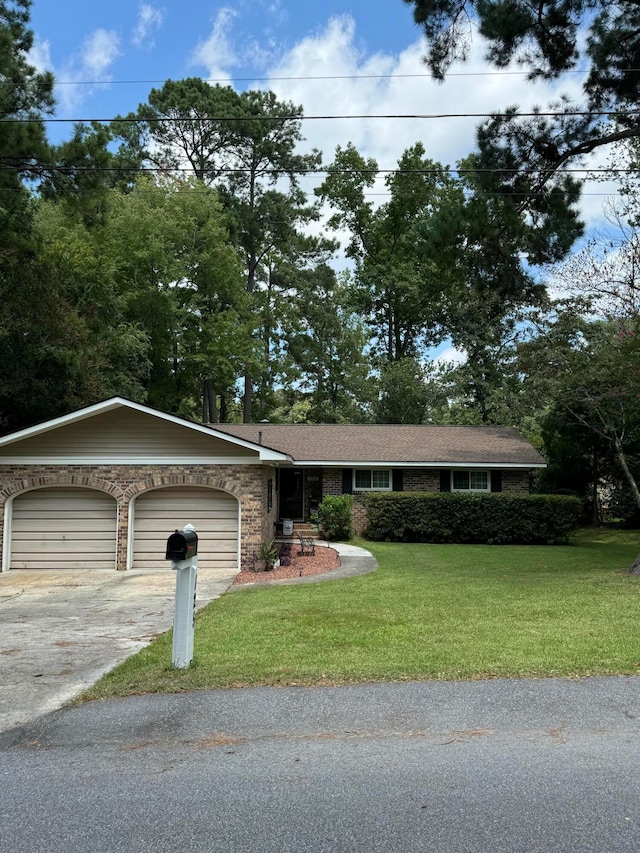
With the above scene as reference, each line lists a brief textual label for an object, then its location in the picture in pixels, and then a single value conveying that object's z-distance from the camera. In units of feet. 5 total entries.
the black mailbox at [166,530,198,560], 18.47
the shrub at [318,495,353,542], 63.00
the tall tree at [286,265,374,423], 124.26
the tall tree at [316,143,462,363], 116.98
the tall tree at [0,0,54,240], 42.14
